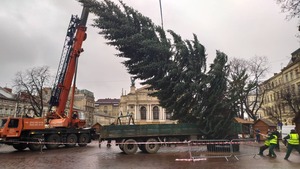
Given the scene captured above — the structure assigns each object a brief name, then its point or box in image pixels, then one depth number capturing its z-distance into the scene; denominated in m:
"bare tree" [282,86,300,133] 34.69
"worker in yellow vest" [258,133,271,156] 14.80
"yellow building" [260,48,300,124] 44.12
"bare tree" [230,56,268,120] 36.12
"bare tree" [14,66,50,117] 40.38
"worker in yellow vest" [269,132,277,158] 14.08
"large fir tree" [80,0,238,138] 18.00
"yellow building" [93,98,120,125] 129.75
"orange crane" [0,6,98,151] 20.52
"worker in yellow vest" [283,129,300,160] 13.40
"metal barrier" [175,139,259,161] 14.44
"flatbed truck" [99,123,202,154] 16.53
